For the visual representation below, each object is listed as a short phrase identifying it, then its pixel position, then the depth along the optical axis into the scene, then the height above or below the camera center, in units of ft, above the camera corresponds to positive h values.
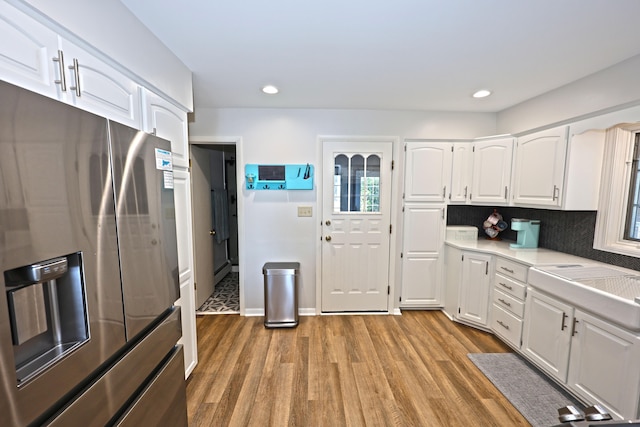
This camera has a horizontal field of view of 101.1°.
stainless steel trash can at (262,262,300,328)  9.55 -3.64
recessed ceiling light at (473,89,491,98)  8.09 +3.27
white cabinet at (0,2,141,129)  2.79 +1.62
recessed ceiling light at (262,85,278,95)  7.75 +3.22
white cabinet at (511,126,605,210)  7.24 +0.87
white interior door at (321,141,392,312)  10.12 -1.10
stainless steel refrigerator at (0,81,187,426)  2.03 -0.75
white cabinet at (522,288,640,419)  5.02 -3.44
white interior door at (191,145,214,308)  10.21 -1.14
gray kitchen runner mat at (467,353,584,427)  5.91 -4.77
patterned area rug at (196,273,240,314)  10.77 -4.63
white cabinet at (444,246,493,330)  9.01 -3.18
